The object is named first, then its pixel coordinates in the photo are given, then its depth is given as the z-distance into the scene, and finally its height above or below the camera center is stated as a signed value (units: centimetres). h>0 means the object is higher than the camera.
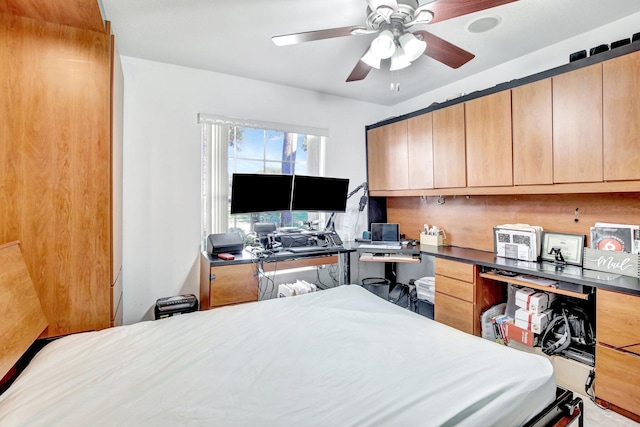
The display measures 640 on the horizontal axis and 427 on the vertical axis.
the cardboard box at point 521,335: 225 -91
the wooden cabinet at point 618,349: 172 -78
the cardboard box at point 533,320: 222 -78
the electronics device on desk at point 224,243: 279 -25
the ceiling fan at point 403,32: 157 +107
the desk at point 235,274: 253 -50
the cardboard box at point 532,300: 226 -64
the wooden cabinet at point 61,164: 172 +31
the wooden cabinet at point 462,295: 254 -69
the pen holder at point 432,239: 326 -26
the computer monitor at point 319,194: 323 +24
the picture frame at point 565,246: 228 -24
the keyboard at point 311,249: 298 -34
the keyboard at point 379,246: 323 -33
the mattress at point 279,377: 96 -61
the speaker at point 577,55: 212 +112
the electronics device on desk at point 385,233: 357 -21
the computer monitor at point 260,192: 287 +23
